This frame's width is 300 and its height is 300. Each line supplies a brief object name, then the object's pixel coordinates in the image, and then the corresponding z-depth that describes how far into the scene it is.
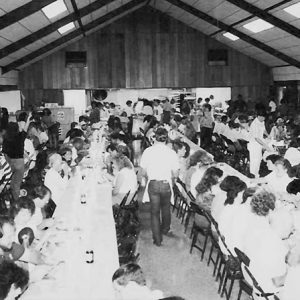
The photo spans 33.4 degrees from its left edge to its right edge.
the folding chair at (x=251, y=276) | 3.48
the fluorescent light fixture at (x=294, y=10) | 10.04
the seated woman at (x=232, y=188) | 4.66
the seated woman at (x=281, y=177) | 5.66
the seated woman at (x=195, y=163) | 6.33
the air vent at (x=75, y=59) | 15.61
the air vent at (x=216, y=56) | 16.11
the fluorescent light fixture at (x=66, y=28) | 11.94
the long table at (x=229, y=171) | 6.00
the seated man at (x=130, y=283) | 2.86
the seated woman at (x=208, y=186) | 5.39
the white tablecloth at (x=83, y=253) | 3.12
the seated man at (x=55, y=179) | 5.86
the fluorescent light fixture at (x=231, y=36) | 14.33
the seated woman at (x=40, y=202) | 4.60
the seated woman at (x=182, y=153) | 7.48
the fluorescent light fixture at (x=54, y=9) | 9.30
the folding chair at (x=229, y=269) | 4.20
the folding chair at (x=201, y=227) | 5.19
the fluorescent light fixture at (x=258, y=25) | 11.94
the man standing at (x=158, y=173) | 6.00
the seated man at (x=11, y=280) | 2.76
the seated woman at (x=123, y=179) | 6.01
